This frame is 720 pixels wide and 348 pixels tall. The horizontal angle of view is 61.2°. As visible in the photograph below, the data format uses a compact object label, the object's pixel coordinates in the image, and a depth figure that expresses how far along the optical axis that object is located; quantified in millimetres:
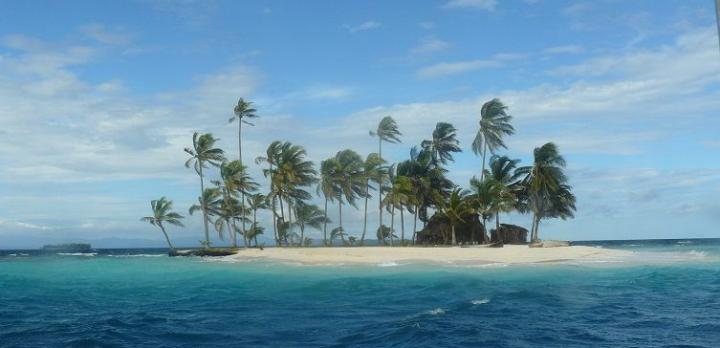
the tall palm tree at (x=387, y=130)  61062
